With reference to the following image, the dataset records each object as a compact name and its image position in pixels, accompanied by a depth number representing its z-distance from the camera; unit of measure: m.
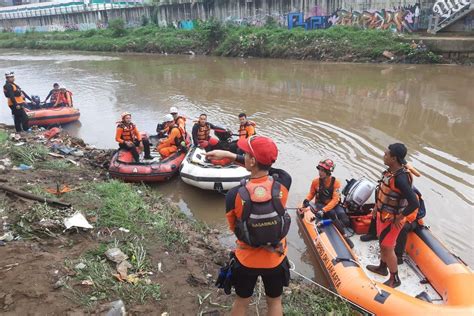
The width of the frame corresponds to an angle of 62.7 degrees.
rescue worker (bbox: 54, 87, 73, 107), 12.20
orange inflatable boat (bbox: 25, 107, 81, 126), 11.23
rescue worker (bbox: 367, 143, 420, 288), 3.87
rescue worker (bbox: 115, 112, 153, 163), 7.91
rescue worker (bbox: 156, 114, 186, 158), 8.11
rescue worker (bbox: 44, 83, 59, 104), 12.21
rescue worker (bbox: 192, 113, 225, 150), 8.15
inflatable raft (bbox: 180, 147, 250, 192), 6.92
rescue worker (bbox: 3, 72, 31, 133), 9.44
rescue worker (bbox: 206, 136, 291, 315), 2.54
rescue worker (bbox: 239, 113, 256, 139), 7.91
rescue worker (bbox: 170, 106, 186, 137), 8.22
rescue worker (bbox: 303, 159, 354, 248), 5.24
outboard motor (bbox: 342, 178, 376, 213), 5.34
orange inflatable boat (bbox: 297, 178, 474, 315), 3.69
